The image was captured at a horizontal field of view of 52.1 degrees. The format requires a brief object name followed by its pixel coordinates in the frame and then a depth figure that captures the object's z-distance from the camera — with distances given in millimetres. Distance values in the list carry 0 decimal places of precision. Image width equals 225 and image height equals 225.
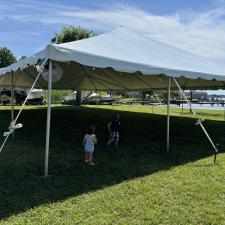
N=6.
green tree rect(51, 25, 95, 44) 26835
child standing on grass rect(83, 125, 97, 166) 4789
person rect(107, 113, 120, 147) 6169
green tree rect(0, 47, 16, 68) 33176
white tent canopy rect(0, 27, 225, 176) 4548
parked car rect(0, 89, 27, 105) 20475
